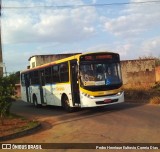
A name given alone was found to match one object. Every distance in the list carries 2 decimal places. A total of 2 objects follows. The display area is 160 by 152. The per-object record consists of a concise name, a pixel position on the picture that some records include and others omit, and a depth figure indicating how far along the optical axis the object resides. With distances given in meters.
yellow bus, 8.81
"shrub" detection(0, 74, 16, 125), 7.80
